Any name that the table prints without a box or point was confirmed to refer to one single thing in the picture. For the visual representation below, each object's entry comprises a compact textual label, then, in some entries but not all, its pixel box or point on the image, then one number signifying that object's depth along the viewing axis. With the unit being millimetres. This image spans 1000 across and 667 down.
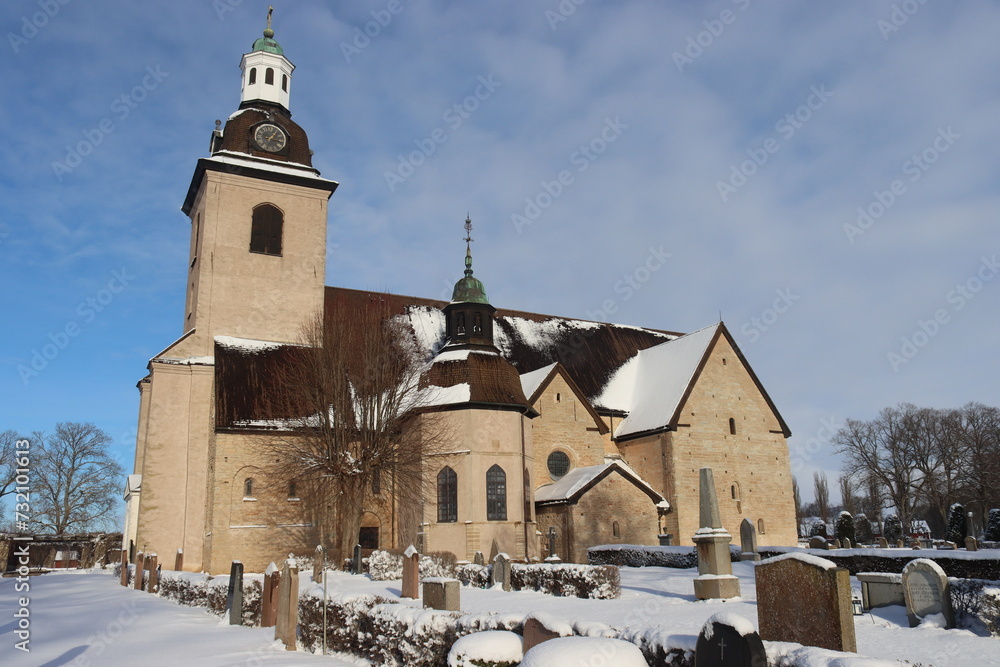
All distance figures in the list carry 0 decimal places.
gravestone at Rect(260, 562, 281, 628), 14672
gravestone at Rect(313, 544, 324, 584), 17481
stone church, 25406
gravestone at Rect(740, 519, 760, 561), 21312
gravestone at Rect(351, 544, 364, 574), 21453
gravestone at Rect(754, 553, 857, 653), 7637
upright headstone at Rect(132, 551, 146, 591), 24609
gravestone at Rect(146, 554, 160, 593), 23184
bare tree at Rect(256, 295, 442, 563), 23875
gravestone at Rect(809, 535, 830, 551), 22500
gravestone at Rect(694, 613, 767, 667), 6312
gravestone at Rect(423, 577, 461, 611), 10898
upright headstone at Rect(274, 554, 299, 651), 13117
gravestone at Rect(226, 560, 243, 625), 15602
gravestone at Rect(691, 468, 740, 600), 14000
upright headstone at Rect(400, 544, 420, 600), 15000
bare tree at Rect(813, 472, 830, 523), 79019
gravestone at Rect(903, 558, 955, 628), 11516
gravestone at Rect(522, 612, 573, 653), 7824
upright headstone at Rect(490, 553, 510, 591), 17219
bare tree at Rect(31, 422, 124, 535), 46781
